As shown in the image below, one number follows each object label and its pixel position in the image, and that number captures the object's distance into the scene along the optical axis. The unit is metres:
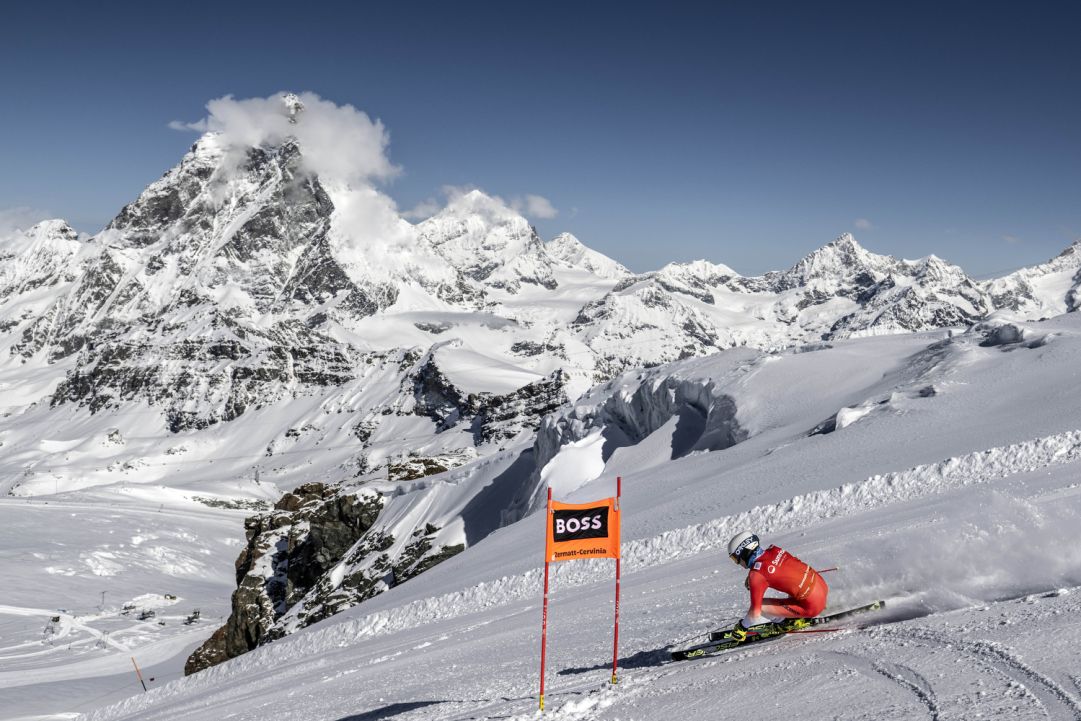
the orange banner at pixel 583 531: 10.19
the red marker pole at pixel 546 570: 9.95
